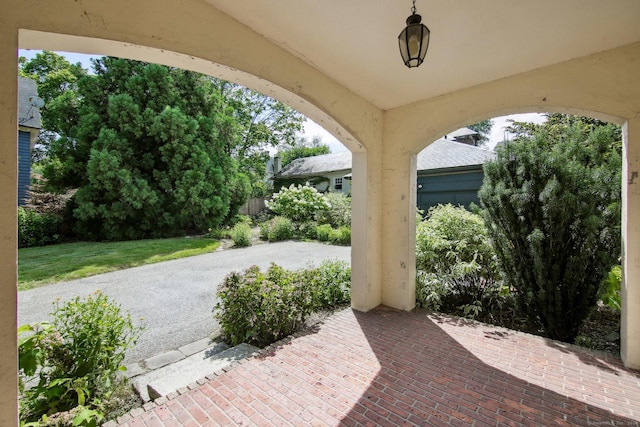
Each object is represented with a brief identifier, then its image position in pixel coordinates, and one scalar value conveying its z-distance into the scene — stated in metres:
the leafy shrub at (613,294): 3.88
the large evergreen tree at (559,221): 3.51
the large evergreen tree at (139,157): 11.03
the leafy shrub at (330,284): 4.51
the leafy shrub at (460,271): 4.52
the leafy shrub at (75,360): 2.09
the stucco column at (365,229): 4.43
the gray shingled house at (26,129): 9.77
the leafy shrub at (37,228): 9.86
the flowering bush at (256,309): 3.55
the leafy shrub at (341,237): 11.79
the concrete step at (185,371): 2.59
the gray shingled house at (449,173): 10.70
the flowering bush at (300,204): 13.98
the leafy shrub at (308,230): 12.98
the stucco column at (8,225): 1.56
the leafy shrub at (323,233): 12.30
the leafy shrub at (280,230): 12.31
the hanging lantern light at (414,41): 2.09
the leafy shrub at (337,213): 13.64
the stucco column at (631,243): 2.81
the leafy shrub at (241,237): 10.82
